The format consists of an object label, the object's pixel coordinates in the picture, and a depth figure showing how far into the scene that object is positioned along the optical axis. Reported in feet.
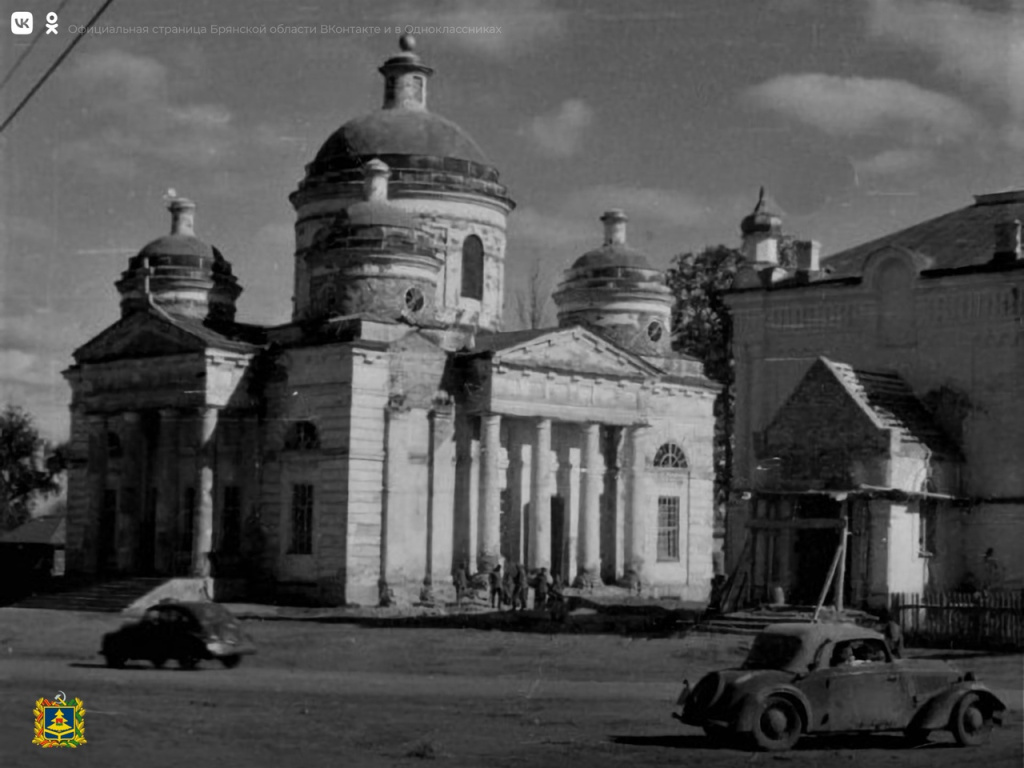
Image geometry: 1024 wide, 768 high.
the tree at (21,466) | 244.83
